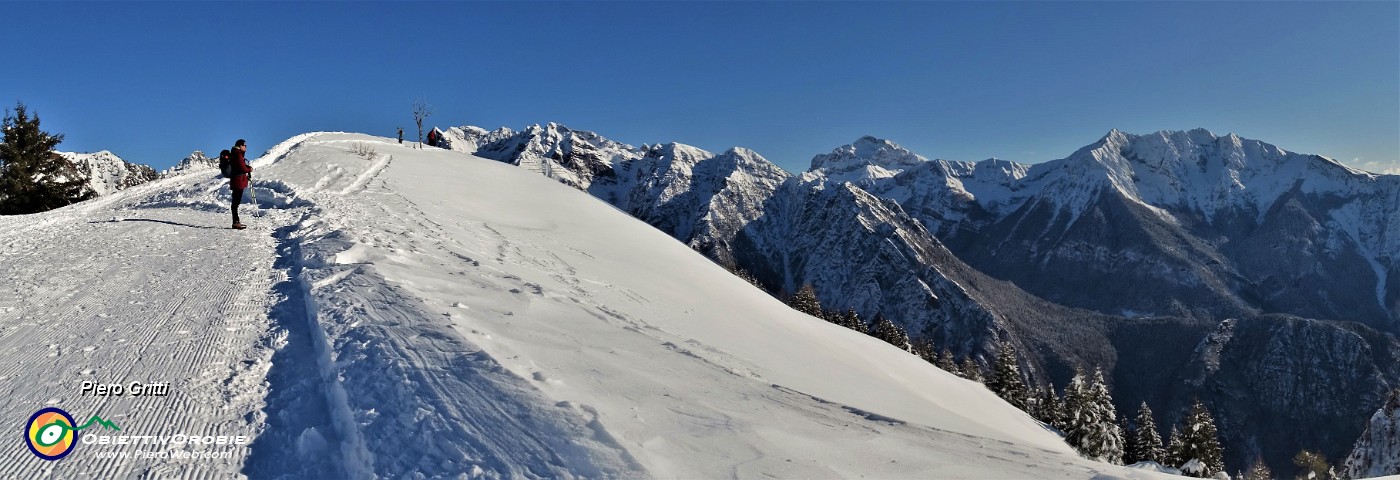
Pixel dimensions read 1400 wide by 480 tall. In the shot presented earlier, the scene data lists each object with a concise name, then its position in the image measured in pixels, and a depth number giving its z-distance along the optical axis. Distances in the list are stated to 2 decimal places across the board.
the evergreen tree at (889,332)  58.17
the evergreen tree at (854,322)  57.99
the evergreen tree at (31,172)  25.78
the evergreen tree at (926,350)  59.63
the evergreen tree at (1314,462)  57.59
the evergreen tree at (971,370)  55.39
